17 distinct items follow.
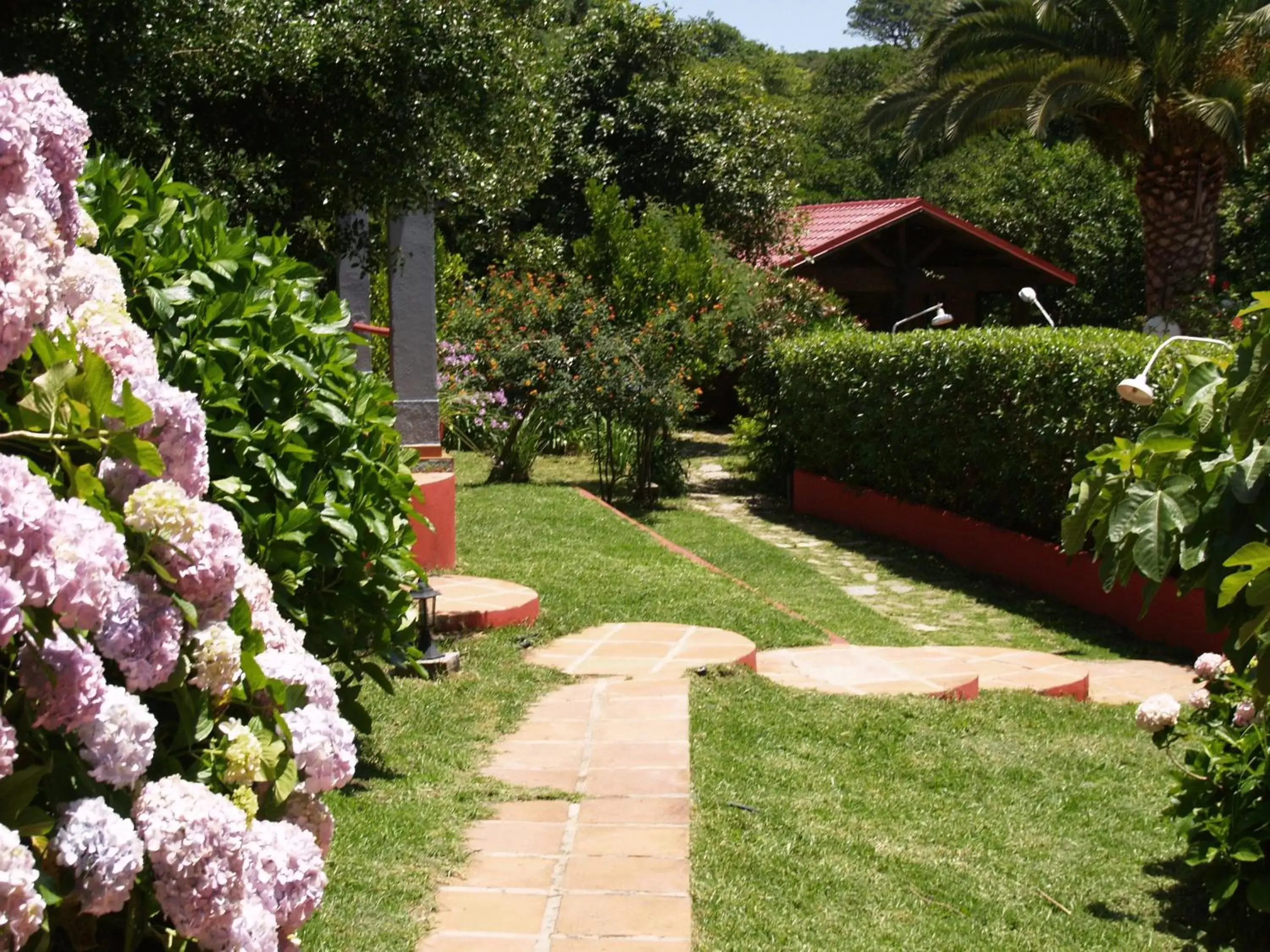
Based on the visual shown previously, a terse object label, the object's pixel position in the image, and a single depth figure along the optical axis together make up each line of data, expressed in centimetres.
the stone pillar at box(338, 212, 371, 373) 996
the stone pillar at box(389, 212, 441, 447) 928
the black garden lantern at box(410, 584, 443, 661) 634
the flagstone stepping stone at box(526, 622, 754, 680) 685
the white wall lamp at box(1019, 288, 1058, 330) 1191
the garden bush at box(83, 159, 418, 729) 358
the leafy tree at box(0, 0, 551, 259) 588
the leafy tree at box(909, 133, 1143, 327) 2628
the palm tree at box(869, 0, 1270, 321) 1569
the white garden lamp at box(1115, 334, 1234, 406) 433
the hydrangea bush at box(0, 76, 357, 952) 199
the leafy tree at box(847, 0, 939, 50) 7712
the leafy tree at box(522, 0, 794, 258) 2333
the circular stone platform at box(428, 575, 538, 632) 744
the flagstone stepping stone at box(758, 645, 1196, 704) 693
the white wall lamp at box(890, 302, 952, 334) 1390
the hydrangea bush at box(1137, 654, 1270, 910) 406
